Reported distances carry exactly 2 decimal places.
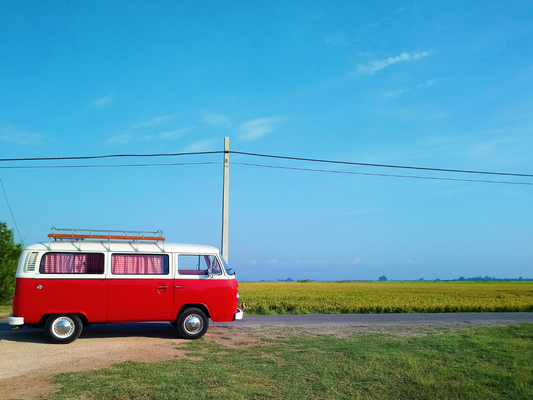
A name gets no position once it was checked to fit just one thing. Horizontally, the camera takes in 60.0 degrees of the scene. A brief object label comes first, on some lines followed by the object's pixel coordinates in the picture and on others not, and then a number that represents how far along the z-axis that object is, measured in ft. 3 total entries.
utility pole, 59.98
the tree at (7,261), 73.97
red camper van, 38.75
